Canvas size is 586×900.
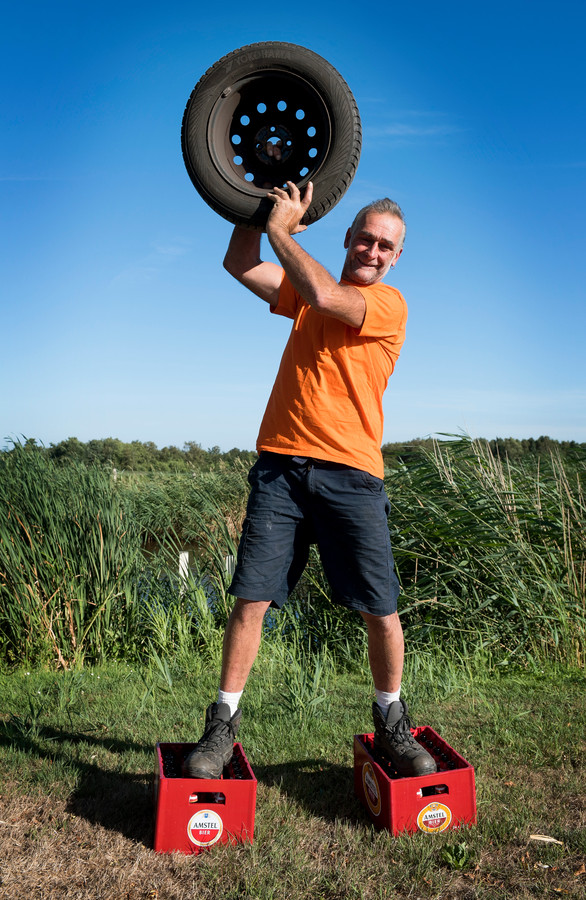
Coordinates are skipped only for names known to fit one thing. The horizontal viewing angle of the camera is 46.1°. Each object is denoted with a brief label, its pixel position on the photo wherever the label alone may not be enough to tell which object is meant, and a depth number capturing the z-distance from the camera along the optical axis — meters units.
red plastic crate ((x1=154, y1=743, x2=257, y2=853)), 2.21
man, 2.47
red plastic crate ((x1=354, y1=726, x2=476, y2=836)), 2.31
